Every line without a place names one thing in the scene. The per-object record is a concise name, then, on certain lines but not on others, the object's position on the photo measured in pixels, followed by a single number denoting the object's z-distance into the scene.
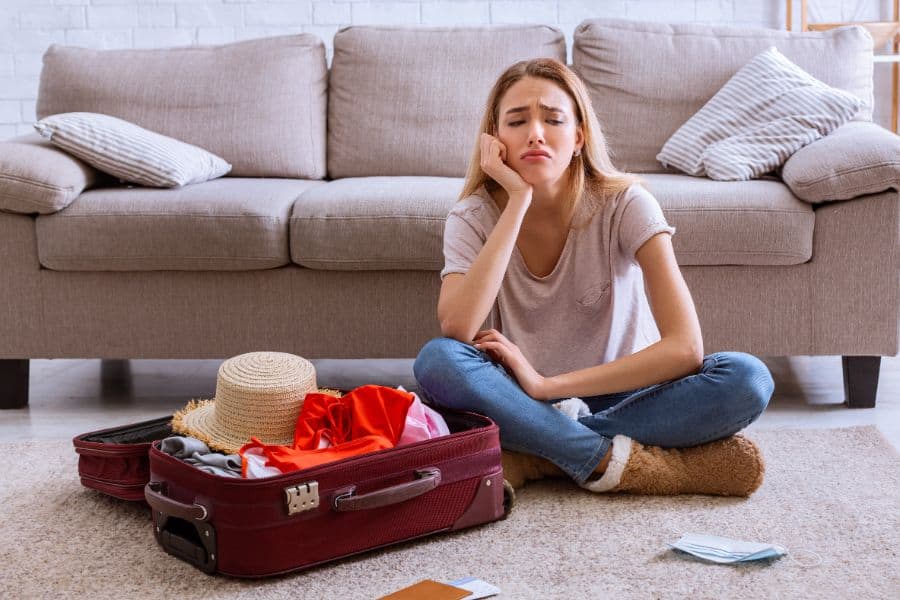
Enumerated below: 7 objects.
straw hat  1.76
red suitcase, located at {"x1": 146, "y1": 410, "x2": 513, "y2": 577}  1.52
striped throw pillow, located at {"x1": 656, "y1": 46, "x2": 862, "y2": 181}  2.66
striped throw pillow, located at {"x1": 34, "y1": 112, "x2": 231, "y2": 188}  2.63
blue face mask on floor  1.57
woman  1.83
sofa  2.41
